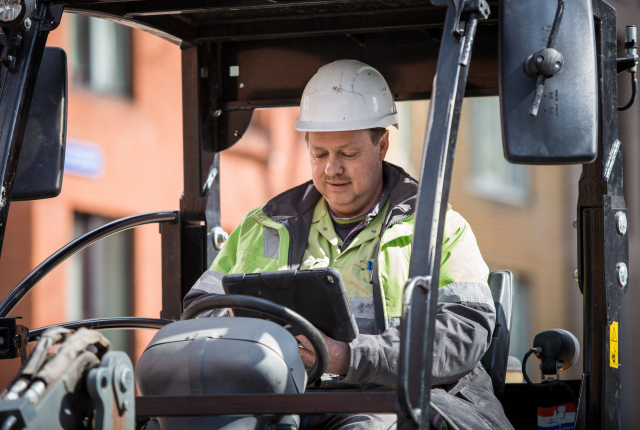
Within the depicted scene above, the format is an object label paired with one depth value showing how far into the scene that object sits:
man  4.88
